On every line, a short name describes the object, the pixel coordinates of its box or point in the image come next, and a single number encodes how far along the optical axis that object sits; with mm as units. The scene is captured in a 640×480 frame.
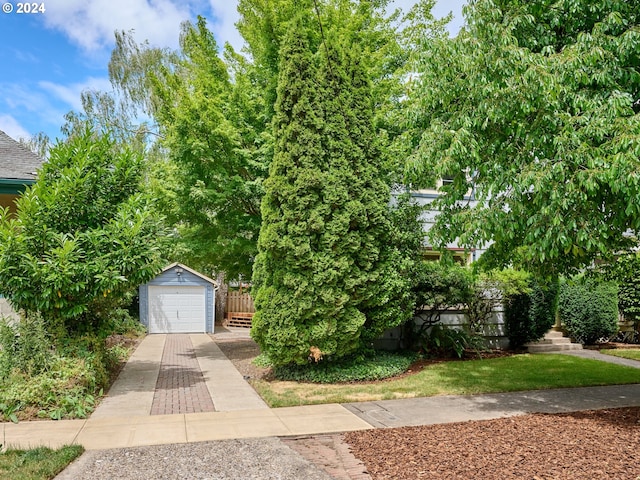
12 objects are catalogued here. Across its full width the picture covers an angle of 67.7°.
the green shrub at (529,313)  12953
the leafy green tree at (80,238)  7672
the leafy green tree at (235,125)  10828
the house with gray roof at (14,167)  10277
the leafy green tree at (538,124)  5402
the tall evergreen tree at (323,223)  8602
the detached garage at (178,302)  18875
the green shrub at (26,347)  7625
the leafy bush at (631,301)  14727
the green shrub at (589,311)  14047
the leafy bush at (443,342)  11742
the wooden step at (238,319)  22094
